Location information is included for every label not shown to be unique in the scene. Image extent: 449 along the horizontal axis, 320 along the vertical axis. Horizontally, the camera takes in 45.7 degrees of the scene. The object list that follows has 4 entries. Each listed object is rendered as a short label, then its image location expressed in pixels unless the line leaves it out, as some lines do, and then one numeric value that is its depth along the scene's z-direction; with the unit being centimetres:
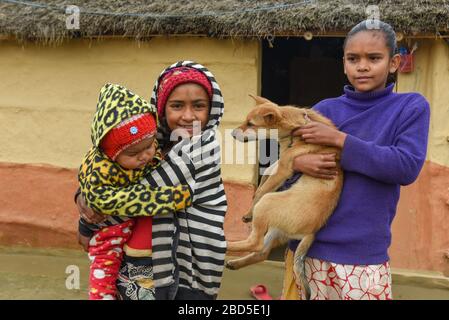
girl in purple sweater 214
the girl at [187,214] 204
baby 194
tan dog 241
